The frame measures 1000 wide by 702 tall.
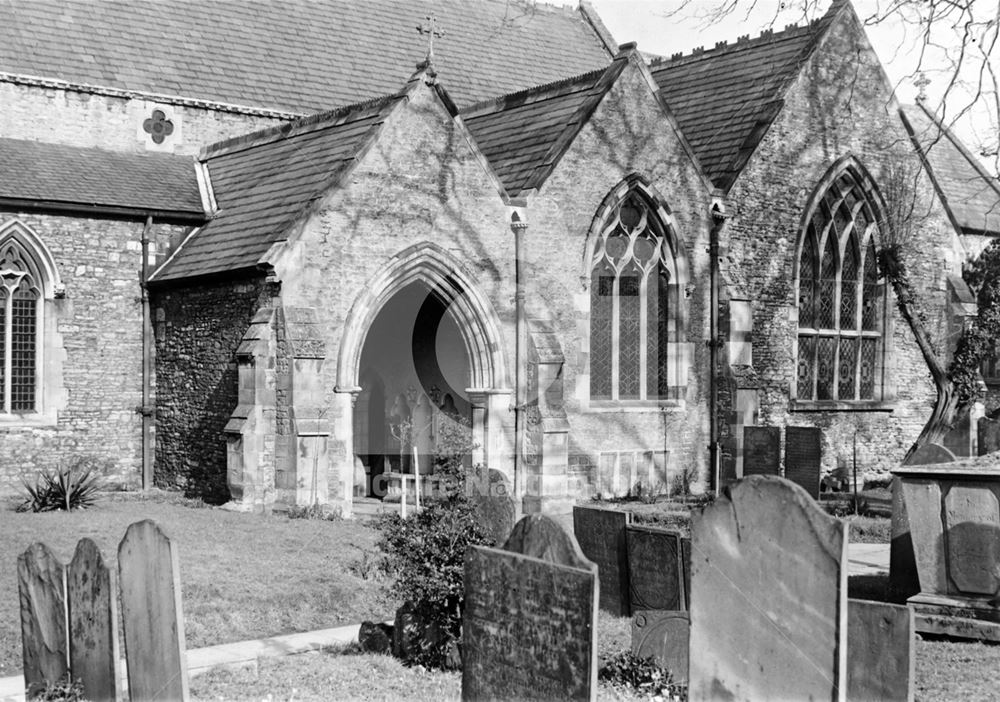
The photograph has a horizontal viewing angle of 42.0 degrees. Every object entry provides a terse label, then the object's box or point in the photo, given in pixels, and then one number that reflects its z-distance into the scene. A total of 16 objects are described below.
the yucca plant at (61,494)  17.16
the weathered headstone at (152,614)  7.54
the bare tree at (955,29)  12.09
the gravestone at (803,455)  20.05
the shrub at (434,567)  9.81
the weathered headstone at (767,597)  6.45
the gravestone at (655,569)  10.67
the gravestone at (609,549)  11.40
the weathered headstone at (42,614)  8.52
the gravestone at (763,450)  20.69
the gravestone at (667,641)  9.34
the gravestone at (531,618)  7.11
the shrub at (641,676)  9.15
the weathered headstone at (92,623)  8.03
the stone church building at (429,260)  19.06
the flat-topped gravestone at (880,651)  7.95
